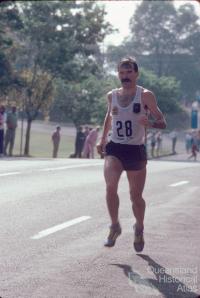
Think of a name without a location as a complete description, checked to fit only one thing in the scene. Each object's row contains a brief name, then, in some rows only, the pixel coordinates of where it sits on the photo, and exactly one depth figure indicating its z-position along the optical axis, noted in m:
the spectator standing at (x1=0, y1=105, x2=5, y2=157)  19.46
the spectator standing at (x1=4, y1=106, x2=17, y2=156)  25.92
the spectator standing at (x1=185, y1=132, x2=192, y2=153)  51.41
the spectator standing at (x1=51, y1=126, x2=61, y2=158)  34.09
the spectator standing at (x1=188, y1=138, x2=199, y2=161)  37.83
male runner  6.71
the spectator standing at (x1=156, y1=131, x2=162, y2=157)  37.98
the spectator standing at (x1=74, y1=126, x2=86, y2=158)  34.47
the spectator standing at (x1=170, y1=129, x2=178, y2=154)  43.61
